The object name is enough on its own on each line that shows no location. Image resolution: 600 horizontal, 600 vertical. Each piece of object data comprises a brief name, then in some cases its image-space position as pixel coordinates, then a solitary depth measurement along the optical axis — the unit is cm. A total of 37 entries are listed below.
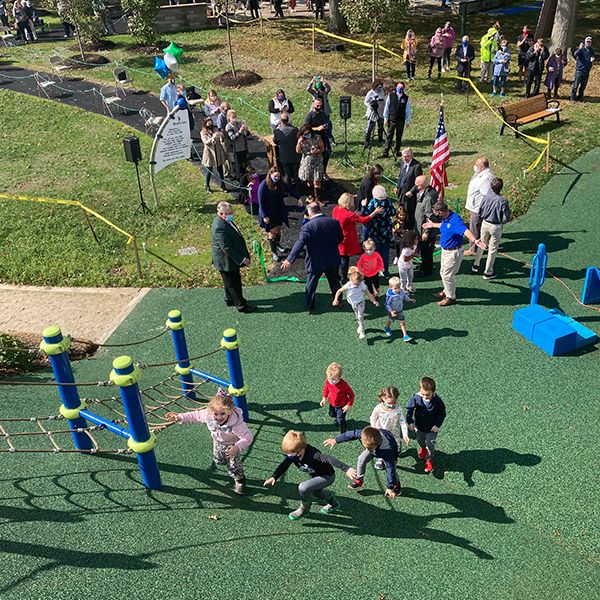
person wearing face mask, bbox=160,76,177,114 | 1797
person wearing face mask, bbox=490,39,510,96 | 1969
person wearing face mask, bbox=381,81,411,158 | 1590
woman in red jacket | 1098
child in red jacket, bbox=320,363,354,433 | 795
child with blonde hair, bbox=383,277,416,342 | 975
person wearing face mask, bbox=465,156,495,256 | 1171
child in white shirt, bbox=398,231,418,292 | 1075
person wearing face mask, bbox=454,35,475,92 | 2084
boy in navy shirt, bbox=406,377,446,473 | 732
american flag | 1318
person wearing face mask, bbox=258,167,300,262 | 1207
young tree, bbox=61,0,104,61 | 2541
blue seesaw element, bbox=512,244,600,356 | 941
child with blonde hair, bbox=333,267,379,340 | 991
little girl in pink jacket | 677
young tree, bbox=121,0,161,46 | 2550
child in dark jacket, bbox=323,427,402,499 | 685
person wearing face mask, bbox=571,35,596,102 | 1892
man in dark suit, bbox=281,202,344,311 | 1051
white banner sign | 1428
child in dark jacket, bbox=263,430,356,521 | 648
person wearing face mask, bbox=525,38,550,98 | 1911
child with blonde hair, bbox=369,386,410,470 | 727
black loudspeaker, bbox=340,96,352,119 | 1568
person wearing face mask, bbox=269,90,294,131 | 1578
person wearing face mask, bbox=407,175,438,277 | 1116
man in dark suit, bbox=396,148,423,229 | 1206
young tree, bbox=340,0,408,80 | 1994
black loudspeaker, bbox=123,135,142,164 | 1390
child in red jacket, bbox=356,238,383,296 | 1043
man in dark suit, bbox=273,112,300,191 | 1405
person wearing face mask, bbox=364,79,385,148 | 1659
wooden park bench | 1758
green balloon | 2097
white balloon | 1911
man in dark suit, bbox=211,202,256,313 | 1061
